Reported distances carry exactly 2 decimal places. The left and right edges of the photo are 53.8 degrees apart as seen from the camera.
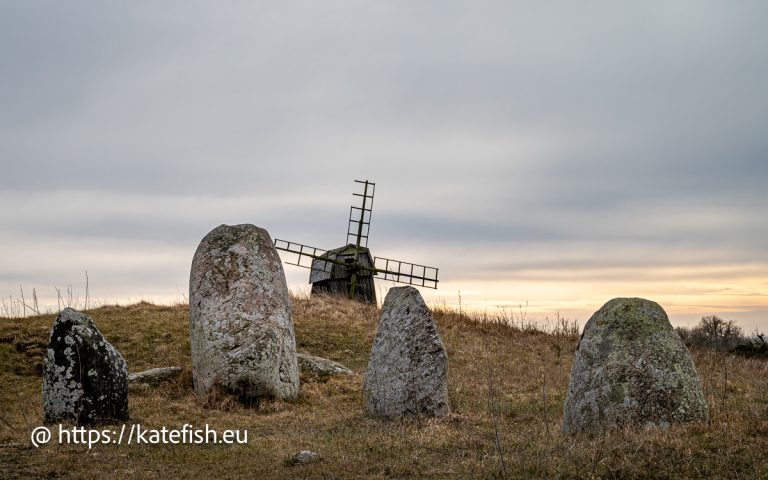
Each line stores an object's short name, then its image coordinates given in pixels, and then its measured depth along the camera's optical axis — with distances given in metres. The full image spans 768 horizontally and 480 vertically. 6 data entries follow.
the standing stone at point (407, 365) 13.90
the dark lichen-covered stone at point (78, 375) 13.08
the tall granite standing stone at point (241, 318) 16.88
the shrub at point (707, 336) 37.59
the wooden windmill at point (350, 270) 40.84
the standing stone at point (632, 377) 11.19
